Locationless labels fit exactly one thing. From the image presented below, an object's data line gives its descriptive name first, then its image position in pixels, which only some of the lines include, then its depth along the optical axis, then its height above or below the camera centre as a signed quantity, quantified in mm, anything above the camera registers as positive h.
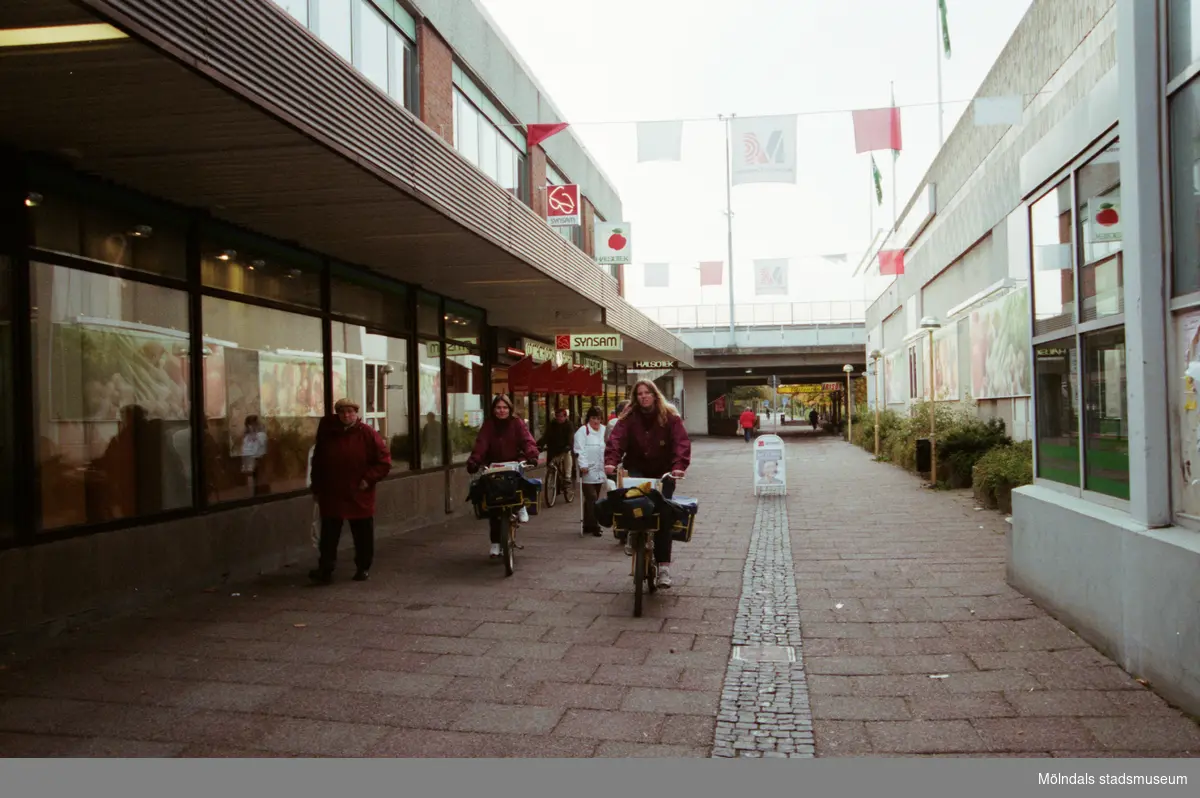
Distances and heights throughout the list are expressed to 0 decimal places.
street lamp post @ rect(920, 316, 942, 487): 16919 -879
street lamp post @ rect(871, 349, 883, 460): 31834 +1444
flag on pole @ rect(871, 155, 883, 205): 31984 +7263
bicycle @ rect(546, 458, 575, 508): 15172 -1232
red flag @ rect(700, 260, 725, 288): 29875 +4107
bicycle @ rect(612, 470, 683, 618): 6965 -1038
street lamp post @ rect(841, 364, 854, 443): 38250 -1260
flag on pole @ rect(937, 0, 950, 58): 23488 +9174
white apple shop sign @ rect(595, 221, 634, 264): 20219 +3489
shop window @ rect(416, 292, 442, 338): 13781 +1398
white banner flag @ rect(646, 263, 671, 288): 30359 +4161
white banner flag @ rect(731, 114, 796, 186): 14383 +3878
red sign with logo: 18703 +4087
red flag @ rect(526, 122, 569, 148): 15686 +4594
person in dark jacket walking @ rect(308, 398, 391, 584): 8352 -598
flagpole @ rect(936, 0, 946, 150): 24284 +9590
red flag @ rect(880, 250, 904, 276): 25350 +3682
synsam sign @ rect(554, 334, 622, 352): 19859 +1332
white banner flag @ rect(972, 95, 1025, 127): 12961 +3967
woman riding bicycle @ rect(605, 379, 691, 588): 7746 -270
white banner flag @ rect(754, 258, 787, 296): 31703 +4234
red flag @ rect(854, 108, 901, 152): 14070 +4022
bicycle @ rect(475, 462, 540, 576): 8602 -999
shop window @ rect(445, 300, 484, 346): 15148 +1414
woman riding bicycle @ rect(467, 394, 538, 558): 9305 -338
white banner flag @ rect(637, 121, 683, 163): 14797 +4074
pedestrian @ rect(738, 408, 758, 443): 41688 -837
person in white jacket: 11609 -707
